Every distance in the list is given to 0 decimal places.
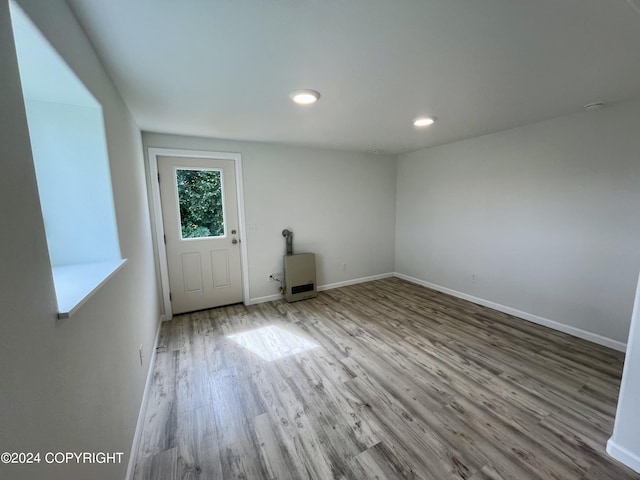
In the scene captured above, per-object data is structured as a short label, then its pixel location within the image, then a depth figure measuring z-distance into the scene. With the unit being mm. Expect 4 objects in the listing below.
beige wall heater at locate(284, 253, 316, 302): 3834
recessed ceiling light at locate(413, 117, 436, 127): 2642
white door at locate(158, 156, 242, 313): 3223
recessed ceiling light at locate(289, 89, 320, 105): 1949
